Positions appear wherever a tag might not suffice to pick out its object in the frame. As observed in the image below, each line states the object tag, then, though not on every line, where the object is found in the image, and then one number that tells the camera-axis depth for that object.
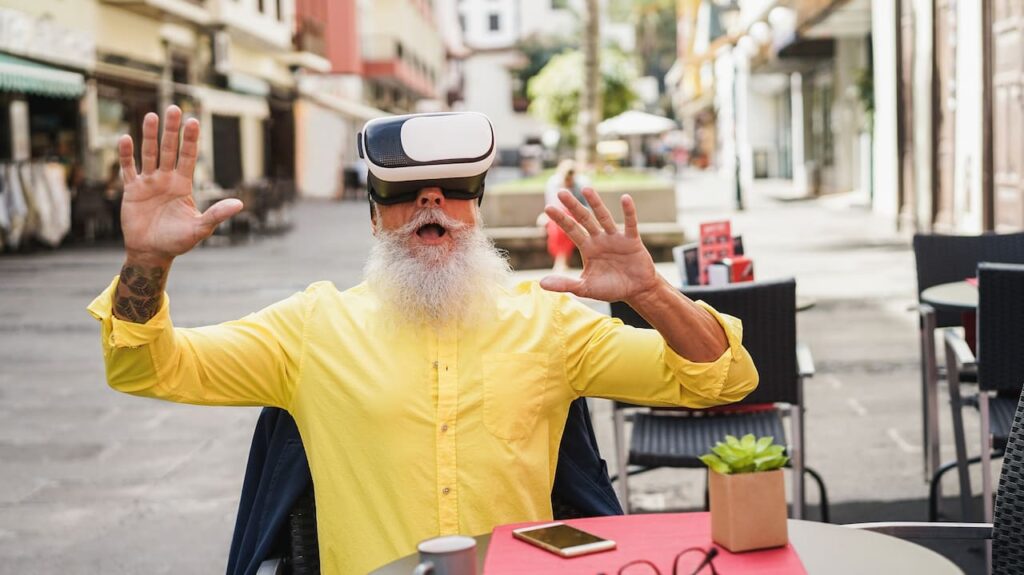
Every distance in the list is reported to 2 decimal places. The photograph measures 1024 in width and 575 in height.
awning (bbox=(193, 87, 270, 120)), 28.16
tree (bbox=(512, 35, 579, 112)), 74.50
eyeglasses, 2.04
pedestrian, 13.39
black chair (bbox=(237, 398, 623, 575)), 2.70
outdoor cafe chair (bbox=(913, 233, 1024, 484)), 5.68
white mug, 1.97
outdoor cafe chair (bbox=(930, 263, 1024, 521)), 4.15
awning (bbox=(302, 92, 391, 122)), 41.83
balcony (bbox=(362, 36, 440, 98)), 52.12
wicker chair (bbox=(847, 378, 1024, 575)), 2.44
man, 2.49
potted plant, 2.11
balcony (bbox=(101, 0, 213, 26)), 24.38
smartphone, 2.17
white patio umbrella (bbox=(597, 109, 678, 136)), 37.19
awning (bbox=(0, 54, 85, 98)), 18.11
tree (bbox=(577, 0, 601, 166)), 19.70
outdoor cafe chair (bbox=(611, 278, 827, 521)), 4.34
